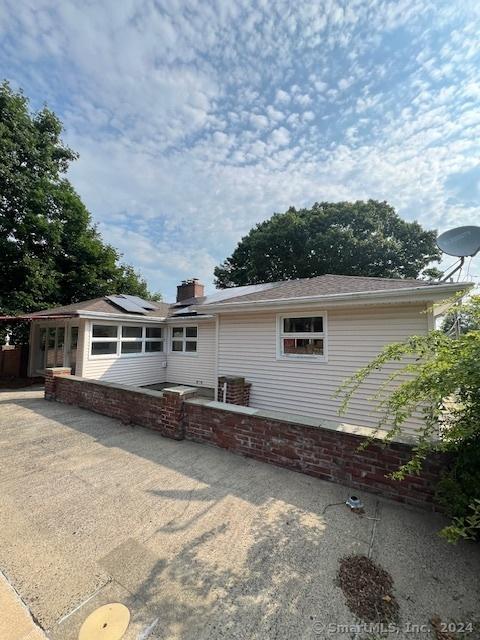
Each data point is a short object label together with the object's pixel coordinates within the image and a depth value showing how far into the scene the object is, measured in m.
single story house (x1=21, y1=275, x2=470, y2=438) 5.86
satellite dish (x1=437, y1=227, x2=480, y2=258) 6.18
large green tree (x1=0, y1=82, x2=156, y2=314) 13.80
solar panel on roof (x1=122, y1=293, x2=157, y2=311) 12.40
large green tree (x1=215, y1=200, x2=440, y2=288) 22.64
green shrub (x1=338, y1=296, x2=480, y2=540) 2.16
